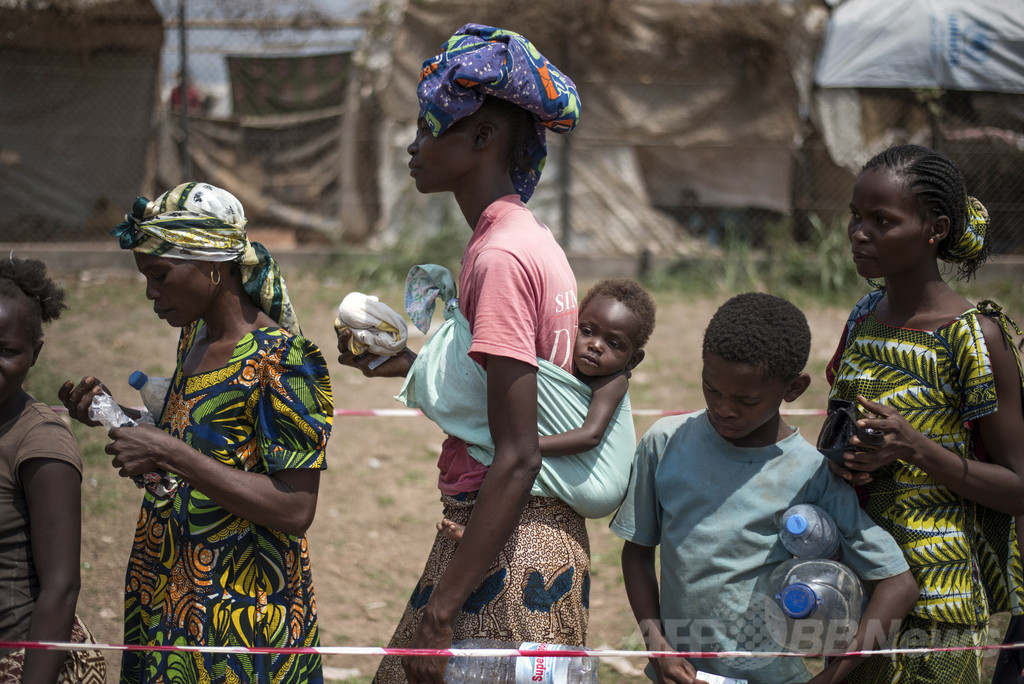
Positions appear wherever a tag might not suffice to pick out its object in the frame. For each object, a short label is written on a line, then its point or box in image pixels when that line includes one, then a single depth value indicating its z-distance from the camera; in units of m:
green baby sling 2.09
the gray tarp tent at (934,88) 9.43
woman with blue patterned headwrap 1.94
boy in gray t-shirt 2.19
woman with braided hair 2.22
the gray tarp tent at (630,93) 10.18
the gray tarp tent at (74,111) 10.02
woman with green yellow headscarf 2.29
